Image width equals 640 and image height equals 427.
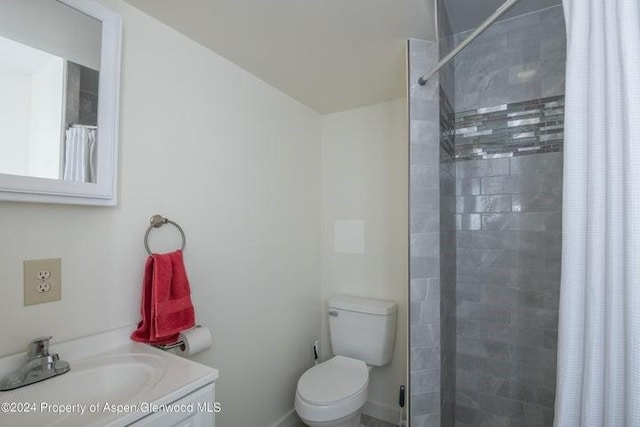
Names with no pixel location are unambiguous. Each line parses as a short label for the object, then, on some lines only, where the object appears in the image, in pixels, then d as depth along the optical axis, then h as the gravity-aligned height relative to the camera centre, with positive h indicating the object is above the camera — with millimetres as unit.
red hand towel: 1170 -344
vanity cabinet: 791 -547
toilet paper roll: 1257 -524
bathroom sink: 758 -500
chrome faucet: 881 -468
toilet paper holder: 1230 -528
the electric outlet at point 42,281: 972 -222
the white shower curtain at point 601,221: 683 -1
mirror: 930 +369
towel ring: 1246 -43
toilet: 1585 -942
